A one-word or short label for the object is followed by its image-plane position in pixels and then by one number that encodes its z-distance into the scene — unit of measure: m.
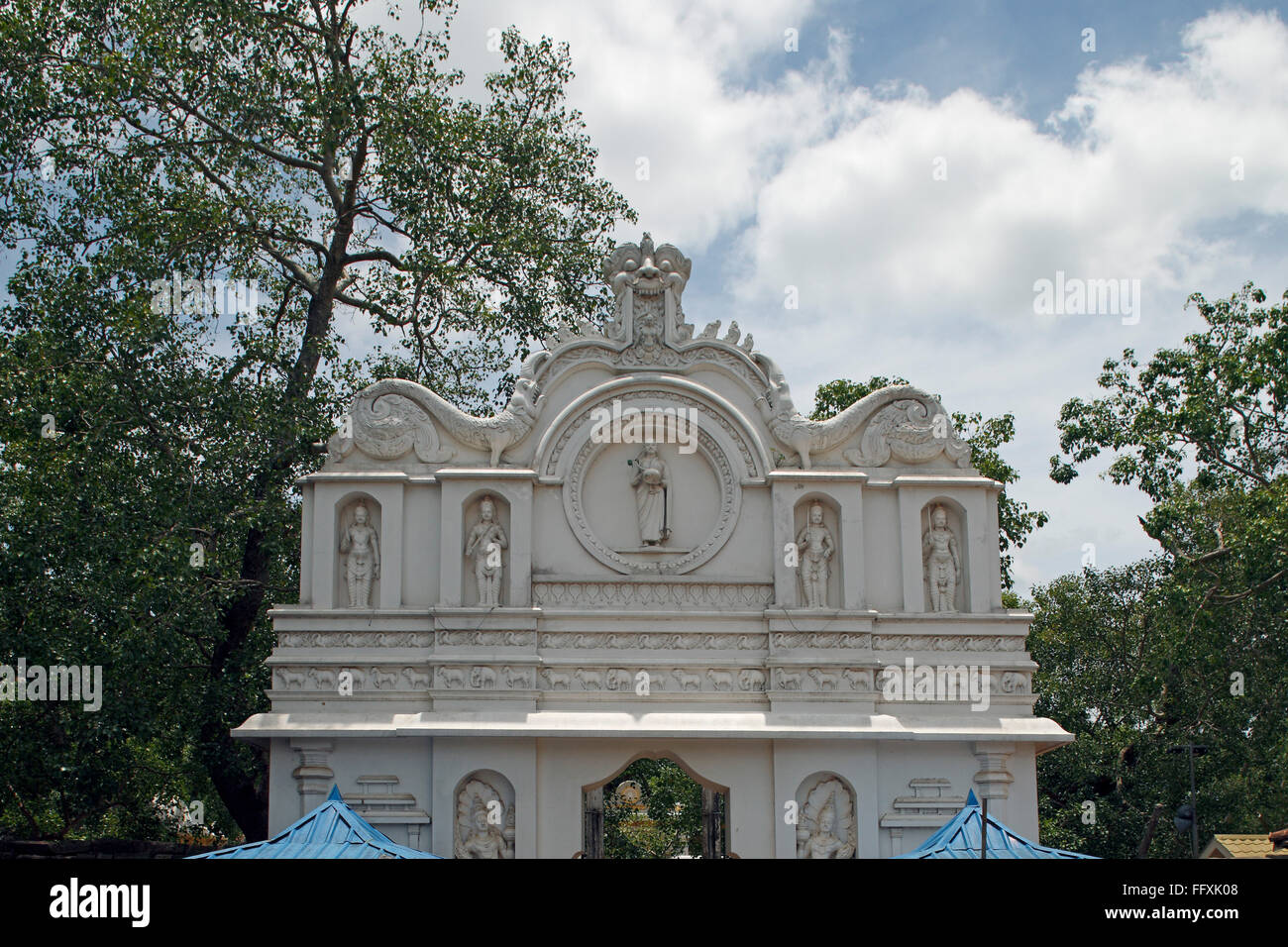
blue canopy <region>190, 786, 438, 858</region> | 13.66
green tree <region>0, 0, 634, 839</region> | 17.97
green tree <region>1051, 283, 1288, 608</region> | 20.27
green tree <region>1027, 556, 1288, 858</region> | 22.98
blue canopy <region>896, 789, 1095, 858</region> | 13.90
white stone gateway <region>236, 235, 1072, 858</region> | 15.98
